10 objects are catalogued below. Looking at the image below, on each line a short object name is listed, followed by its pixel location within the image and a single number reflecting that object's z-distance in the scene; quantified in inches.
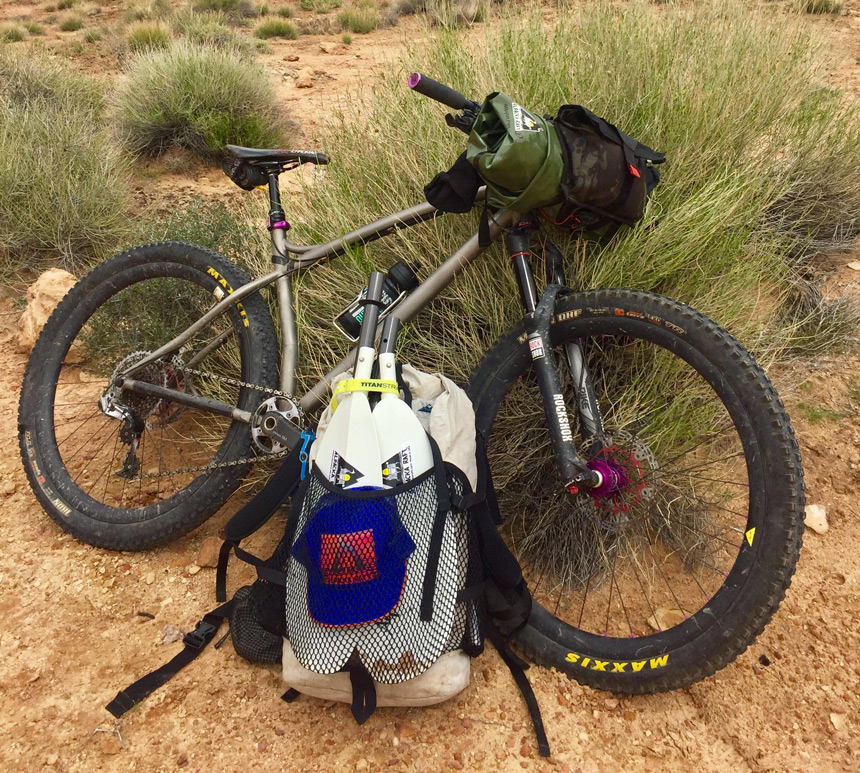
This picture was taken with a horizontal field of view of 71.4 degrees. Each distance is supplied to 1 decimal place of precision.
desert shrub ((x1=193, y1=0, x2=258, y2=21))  535.5
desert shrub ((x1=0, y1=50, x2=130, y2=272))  163.0
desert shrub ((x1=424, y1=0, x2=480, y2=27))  145.5
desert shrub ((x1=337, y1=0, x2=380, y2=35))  467.8
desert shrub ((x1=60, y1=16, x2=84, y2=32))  519.5
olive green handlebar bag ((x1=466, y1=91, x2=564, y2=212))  68.4
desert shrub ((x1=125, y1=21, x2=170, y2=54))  361.4
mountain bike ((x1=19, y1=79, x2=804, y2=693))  64.2
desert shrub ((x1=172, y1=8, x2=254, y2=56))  346.3
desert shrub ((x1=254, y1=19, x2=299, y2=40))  455.5
